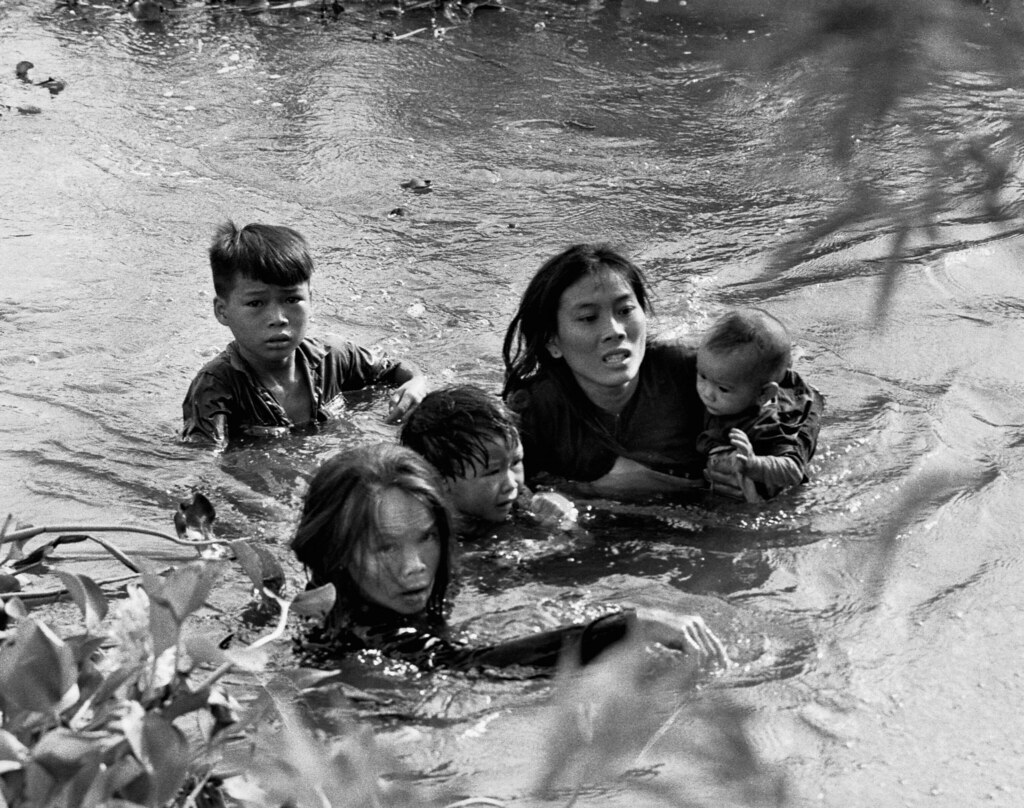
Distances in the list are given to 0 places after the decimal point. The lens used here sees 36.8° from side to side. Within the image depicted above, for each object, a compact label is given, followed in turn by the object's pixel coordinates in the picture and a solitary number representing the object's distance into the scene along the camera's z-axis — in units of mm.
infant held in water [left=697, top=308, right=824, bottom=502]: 5258
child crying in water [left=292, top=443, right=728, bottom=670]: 4086
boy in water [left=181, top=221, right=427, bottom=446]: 6078
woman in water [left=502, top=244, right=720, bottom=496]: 5414
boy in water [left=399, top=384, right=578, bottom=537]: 4898
